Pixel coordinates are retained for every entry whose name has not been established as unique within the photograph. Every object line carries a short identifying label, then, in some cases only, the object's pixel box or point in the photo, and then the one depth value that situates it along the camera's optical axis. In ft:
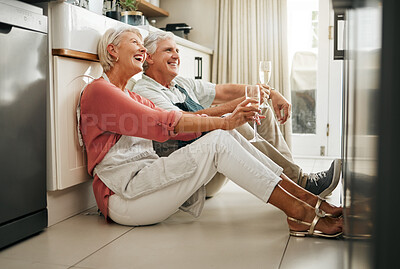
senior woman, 5.60
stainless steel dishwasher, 5.06
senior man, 7.17
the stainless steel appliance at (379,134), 1.09
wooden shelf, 12.80
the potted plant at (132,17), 9.55
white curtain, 13.48
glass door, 13.52
